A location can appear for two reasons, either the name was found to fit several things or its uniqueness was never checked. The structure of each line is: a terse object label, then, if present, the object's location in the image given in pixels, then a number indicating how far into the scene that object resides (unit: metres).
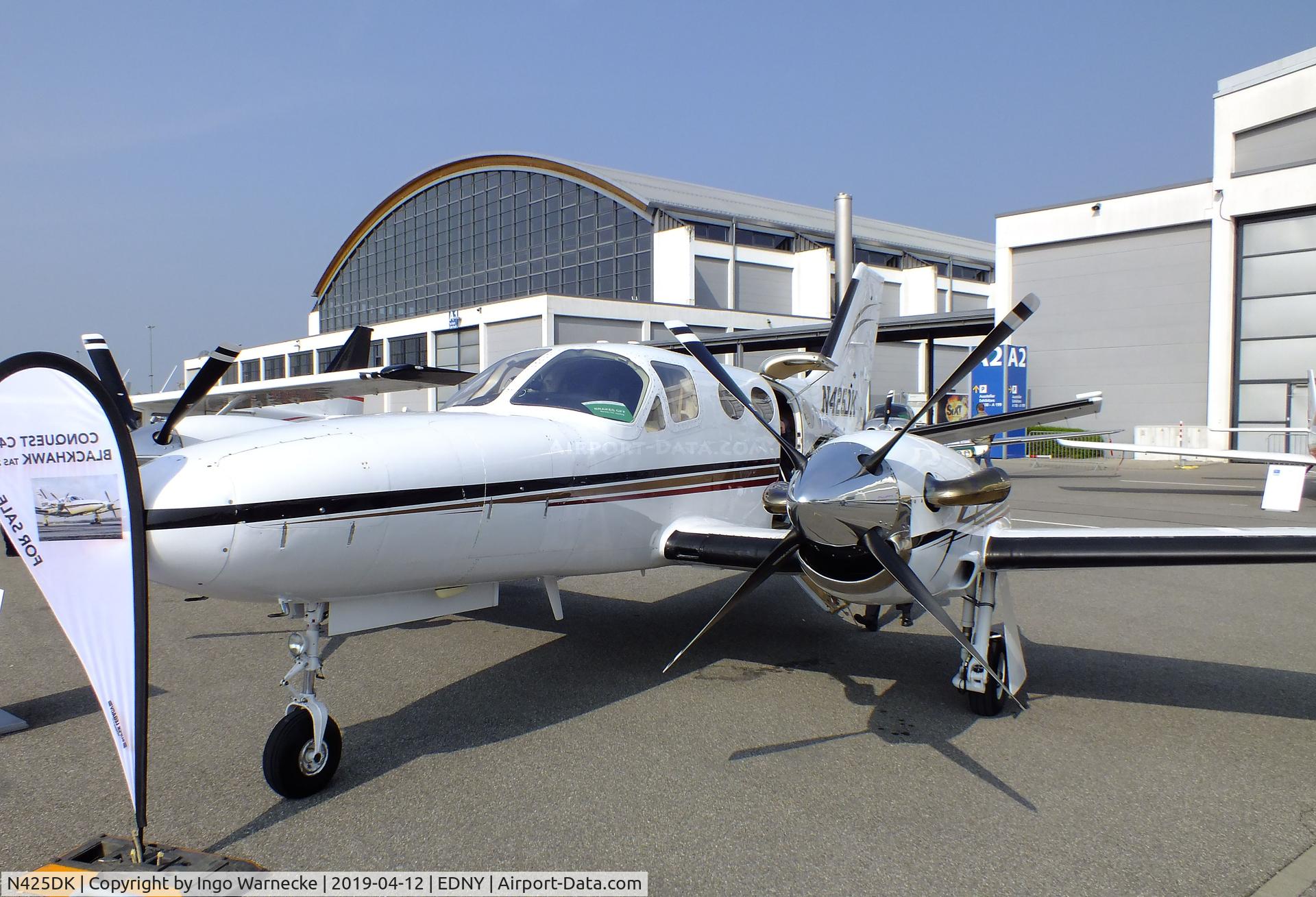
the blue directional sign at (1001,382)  29.65
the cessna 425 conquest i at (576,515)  3.89
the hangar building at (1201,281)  25.97
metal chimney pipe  29.86
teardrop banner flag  3.44
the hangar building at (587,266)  37.16
